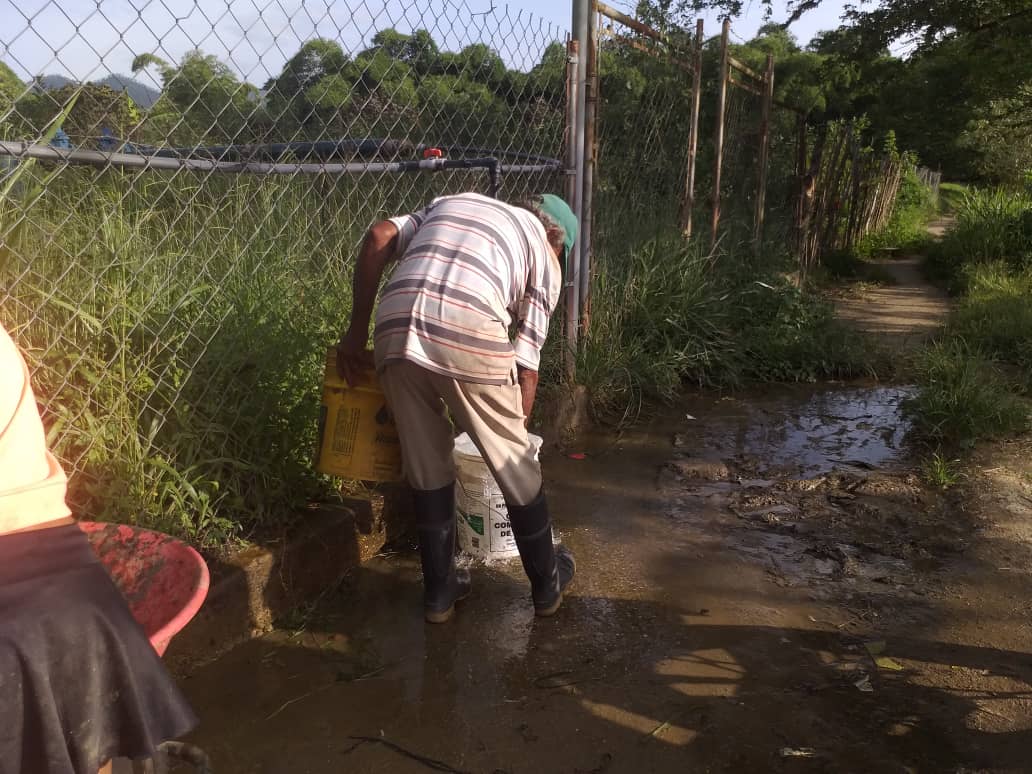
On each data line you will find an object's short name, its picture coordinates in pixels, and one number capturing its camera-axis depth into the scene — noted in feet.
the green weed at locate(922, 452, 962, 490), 14.25
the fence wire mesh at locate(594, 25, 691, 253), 19.51
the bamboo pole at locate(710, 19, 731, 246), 21.57
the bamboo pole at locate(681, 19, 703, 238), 19.88
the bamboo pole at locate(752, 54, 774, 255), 26.25
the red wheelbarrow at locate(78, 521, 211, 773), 5.42
